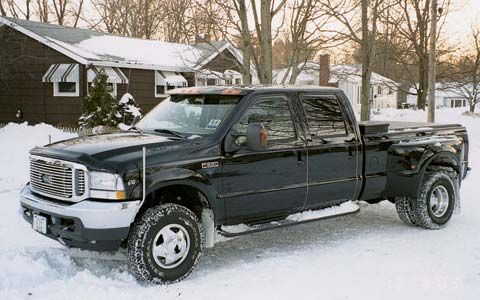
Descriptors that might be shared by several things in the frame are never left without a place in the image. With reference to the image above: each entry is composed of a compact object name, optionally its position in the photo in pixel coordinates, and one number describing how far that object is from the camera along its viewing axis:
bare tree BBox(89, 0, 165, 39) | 41.00
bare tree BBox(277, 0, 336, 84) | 13.89
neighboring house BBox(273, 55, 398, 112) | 23.97
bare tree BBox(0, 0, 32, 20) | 37.31
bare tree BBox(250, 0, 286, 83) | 14.28
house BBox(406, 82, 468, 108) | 75.57
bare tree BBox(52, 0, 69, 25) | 41.28
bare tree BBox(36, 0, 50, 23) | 40.38
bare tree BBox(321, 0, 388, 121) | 15.20
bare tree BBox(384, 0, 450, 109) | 31.69
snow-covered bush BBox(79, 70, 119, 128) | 19.09
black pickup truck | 4.99
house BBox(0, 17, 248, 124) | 21.86
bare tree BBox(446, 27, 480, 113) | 31.70
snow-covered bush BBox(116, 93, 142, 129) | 19.49
